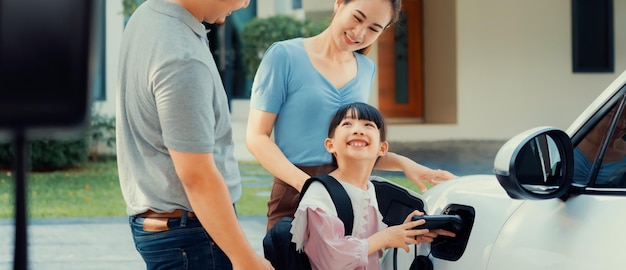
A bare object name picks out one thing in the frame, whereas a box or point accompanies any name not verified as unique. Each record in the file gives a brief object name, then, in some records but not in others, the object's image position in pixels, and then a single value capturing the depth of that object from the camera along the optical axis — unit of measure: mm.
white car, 1932
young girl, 2506
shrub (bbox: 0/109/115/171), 14445
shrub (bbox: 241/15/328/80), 15578
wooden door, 19625
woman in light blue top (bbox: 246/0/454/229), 2965
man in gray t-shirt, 2072
